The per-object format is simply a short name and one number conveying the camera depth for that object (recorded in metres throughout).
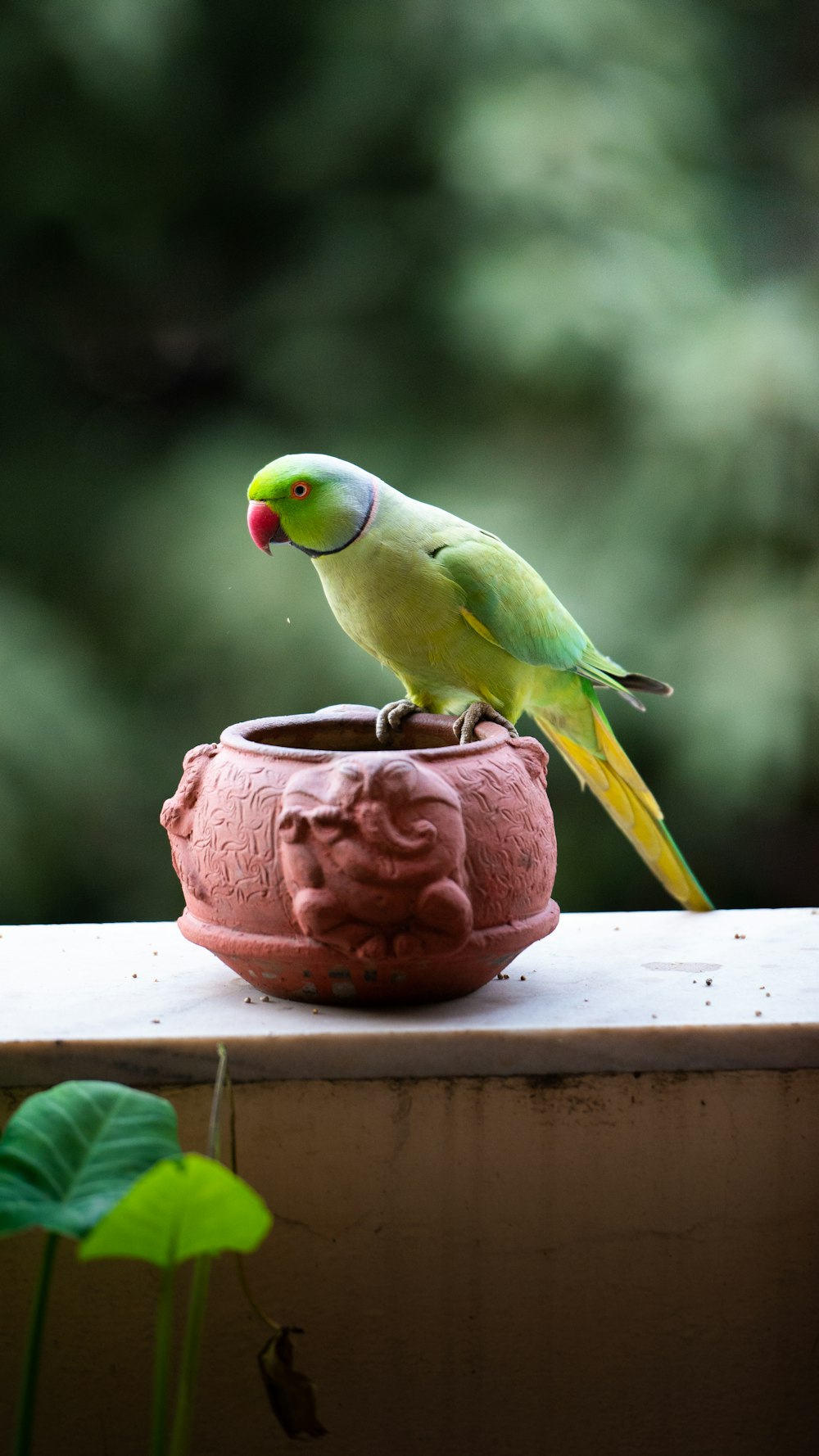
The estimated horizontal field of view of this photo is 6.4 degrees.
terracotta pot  3.55
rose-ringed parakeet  3.66
